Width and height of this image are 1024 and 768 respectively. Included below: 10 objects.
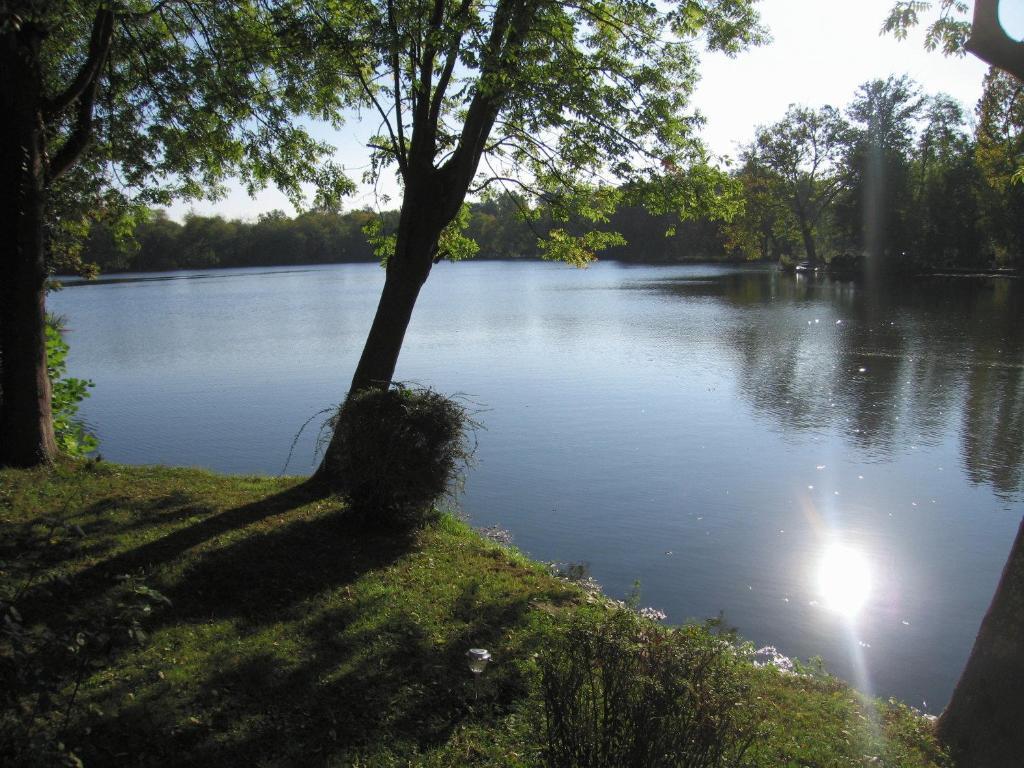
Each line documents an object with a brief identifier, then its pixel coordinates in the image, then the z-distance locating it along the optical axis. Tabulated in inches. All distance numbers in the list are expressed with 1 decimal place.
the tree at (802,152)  2357.3
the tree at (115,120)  299.0
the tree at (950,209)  2092.8
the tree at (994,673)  175.6
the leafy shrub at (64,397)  399.9
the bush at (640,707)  107.1
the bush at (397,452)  265.9
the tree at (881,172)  2226.9
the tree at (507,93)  298.4
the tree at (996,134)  408.1
